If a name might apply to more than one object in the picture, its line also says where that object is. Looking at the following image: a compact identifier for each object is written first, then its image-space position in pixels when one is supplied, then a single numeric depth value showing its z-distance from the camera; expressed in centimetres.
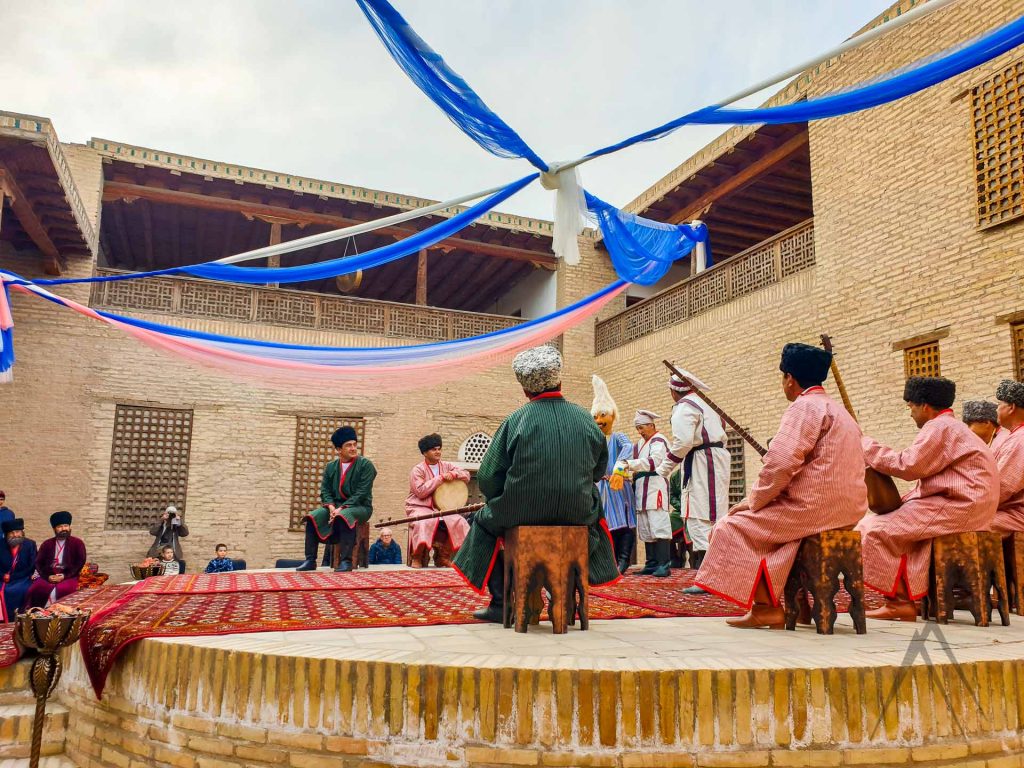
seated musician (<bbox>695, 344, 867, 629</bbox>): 348
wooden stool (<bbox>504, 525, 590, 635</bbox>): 335
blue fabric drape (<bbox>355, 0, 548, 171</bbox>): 454
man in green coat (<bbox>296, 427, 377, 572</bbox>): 747
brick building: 853
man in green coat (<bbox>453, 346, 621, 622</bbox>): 346
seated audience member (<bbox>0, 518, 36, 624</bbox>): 635
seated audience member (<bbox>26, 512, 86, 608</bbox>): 639
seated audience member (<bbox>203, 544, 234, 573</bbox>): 1140
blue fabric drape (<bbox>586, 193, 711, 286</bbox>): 639
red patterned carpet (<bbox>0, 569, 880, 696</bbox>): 339
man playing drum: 848
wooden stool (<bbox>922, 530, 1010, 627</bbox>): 385
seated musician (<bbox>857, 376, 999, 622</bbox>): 389
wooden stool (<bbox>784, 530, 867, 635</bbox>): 341
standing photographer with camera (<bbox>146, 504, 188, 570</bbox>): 1211
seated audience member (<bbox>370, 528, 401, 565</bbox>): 1148
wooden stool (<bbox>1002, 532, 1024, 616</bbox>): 439
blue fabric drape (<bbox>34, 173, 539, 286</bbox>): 575
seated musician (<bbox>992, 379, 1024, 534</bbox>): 437
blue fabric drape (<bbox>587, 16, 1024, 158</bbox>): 379
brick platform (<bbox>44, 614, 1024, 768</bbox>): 237
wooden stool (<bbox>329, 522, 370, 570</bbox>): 772
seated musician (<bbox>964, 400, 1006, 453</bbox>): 475
